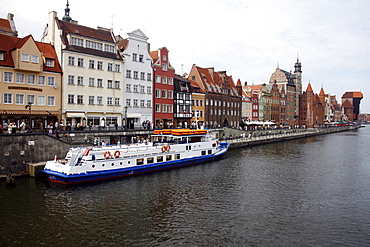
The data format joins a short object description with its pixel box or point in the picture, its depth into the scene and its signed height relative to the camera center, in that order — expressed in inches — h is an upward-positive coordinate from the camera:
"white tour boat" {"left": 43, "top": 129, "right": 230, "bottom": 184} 1288.1 -161.8
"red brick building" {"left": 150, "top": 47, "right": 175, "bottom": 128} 2615.7 +335.7
